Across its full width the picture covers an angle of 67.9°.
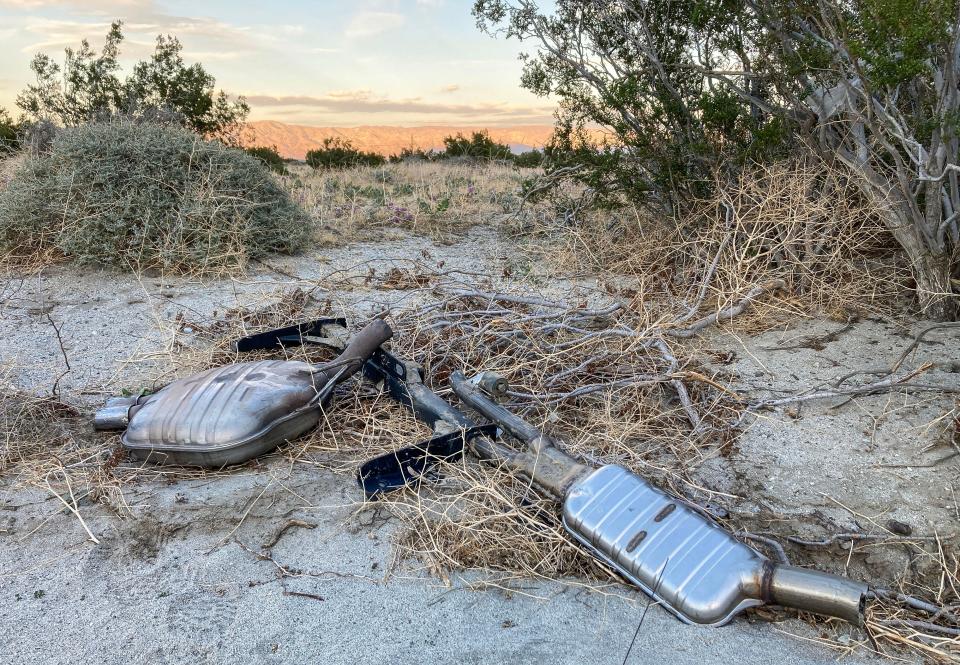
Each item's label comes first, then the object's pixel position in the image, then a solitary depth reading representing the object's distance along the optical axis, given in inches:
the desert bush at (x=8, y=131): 375.9
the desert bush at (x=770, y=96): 130.6
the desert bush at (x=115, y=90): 373.4
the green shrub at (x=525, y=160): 458.6
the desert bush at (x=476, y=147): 520.7
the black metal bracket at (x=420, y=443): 100.3
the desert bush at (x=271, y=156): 452.5
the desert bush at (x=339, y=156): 503.8
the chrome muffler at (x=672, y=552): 76.4
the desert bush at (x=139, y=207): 216.8
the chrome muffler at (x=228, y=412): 108.0
